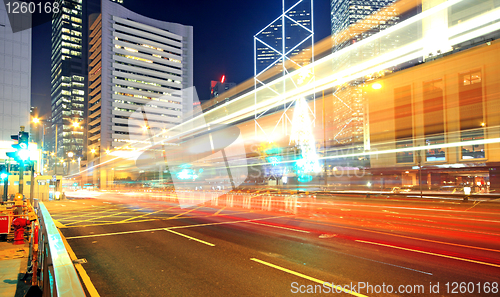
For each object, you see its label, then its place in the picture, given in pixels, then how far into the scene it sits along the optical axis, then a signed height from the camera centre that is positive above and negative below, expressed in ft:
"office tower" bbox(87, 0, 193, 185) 393.70 +142.63
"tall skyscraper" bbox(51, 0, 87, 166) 511.40 +173.97
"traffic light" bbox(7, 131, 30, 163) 53.97 +4.21
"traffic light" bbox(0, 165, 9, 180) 64.51 -0.10
